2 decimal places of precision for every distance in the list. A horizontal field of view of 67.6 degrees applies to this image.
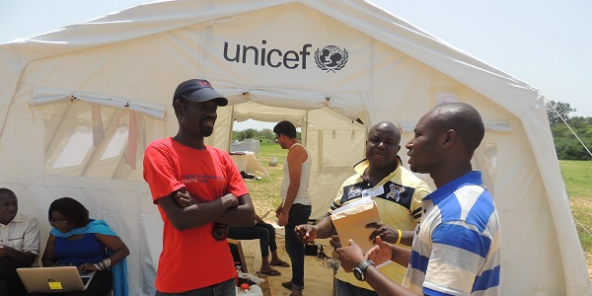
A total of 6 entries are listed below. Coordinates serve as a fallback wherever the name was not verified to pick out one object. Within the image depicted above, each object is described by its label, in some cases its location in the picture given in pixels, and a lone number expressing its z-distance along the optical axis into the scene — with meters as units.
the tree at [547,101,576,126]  67.69
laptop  3.69
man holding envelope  2.25
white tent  4.68
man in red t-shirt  2.11
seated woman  4.05
